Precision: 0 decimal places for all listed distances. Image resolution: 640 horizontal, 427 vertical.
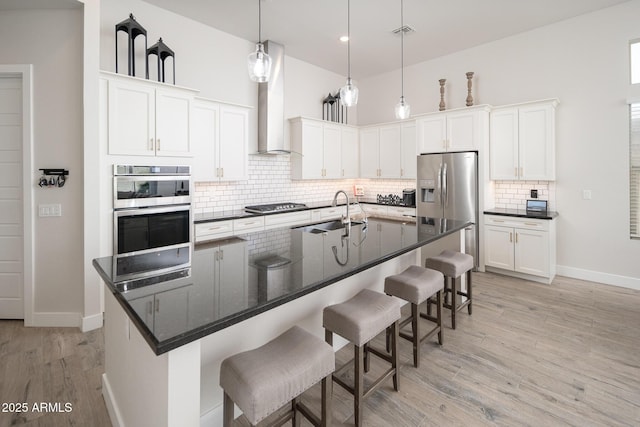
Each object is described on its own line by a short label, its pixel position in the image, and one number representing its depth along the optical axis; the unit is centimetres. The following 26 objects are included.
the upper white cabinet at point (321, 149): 561
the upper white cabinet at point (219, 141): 418
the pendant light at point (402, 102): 345
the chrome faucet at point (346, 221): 302
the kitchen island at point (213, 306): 116
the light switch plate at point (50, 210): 314
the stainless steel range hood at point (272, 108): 506
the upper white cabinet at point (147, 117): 328
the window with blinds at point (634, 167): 407
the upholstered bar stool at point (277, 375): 125
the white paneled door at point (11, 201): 320
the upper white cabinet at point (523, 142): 449
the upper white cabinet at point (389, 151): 589
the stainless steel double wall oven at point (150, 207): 328
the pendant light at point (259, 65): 248
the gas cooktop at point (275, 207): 480
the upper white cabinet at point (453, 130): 489
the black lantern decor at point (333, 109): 626
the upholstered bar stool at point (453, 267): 298
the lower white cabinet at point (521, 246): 434
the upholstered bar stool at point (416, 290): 242
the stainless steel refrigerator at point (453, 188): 492
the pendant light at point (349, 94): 296
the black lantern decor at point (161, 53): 376
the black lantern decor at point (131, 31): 348
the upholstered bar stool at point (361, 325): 182
